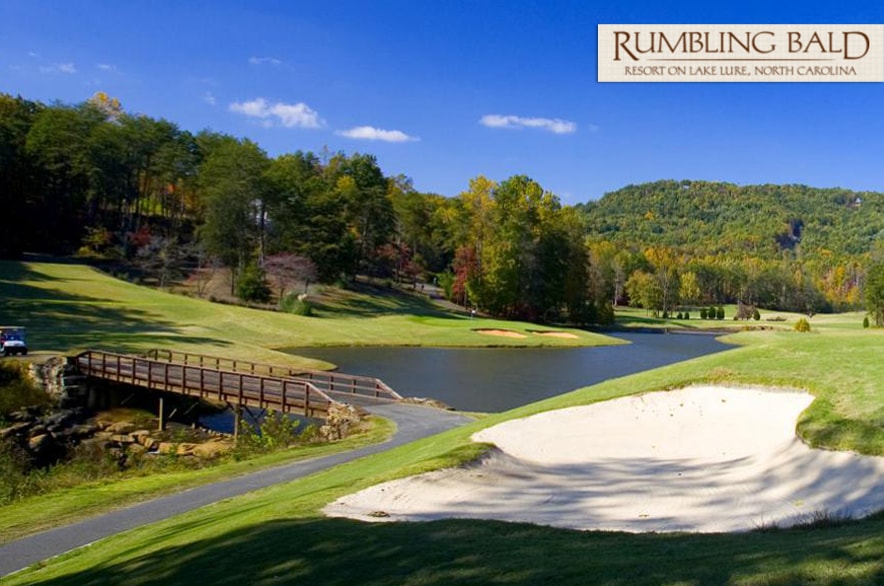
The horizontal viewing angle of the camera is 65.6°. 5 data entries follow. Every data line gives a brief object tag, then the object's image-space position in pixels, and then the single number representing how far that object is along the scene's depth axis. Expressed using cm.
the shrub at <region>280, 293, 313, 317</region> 6775
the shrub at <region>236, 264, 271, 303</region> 7019
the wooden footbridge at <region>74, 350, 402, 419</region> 2603
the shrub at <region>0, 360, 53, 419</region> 2766
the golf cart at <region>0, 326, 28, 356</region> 3256
